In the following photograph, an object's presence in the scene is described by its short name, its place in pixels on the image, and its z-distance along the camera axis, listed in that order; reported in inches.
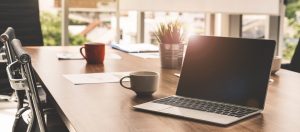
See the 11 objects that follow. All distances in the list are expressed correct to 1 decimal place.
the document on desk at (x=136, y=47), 102.9
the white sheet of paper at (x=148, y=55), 92.5
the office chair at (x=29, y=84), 51.3
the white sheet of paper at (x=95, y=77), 62.2
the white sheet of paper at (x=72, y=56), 88.0
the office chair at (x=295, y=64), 91.7
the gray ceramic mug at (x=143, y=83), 53.1
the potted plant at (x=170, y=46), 75.1
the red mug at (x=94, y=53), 81.0
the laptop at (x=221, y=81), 46.0
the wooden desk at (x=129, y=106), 40.7
